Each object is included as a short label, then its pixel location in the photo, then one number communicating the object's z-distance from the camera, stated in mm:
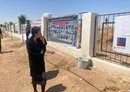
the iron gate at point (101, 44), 3048
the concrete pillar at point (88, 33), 3375
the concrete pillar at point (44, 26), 5719
